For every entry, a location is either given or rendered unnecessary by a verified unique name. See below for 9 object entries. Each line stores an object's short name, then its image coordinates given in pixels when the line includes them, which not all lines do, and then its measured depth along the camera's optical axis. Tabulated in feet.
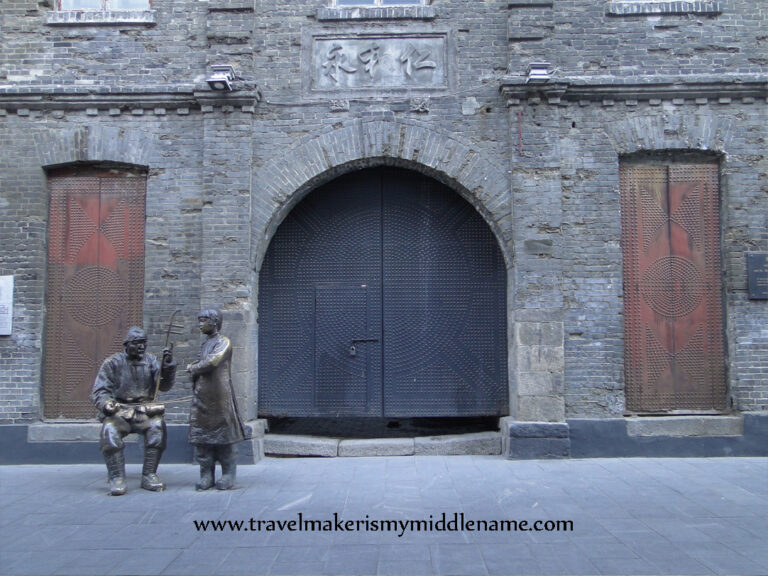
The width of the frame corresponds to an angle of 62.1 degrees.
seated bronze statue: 20.33
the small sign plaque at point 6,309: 25.52
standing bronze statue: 20.15
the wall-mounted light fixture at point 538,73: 24.79
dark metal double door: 27.12
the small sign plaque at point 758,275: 25.23
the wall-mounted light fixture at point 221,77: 24.72
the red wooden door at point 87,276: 25.96
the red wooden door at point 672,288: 25.72
